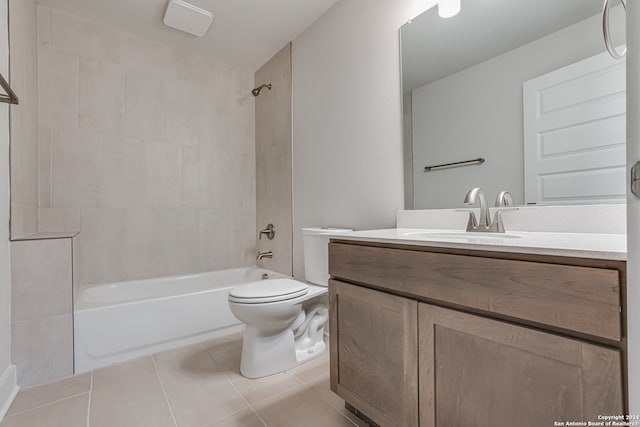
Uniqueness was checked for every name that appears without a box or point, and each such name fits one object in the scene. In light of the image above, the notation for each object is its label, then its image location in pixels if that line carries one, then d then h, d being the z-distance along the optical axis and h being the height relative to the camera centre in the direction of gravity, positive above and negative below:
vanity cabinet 0.60 -0.31
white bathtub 1.68 -0.65
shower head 2.75 +1.21
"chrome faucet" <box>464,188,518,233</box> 1.19 -0.01
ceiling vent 2.00 +1.41
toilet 1.53 -0.57
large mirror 1.02 +0.46
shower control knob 2.71 -0.15
